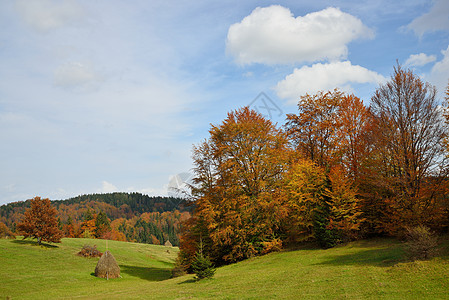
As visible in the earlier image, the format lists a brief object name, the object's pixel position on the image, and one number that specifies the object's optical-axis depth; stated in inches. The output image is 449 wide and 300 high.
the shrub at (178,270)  1306.8
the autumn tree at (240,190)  1151.0
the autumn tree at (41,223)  1729.6
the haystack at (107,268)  1395.2
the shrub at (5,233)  2148.5
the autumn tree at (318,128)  1380.4
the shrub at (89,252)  1822.0
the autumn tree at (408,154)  906.1
